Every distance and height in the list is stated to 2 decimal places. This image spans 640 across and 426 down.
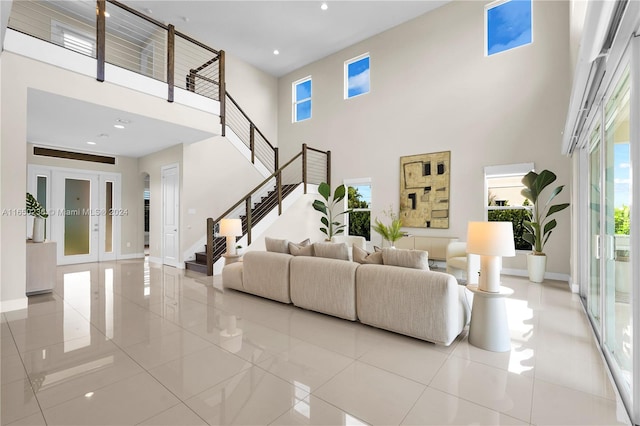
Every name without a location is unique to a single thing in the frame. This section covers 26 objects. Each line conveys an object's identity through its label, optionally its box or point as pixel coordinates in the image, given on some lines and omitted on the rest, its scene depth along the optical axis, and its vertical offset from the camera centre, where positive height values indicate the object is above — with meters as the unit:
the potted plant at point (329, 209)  8.11 +0.15
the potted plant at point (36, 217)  4.71 -0.07
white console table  4.64 -0.84
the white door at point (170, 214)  7.31 -0.02
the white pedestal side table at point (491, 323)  2.78 -0.99
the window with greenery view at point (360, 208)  8.39 +0.18
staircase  6.65 -0.17
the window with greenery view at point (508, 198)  6.21 +0.36
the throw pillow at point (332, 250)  3.76 -0.45
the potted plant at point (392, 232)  6.61 -0.38
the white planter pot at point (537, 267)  5.49 -0.93
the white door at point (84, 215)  7.52 -0.05
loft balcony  4.38 +3.72
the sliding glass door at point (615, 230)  2.19 -0.12
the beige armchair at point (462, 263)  5.23 -0.85
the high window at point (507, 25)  6.13 +3.95
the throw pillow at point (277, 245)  4.42 -0.46
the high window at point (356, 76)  8.49 +3.93
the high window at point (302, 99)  9.87 +3.76
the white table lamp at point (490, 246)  2.78 -0.29
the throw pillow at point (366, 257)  3.44 -0.49
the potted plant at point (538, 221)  5.49 -0.11
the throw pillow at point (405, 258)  3.13 -0.46
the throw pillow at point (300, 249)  4.04 -0.48
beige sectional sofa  2.83 -0.86
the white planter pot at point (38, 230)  4.82 -0.28
